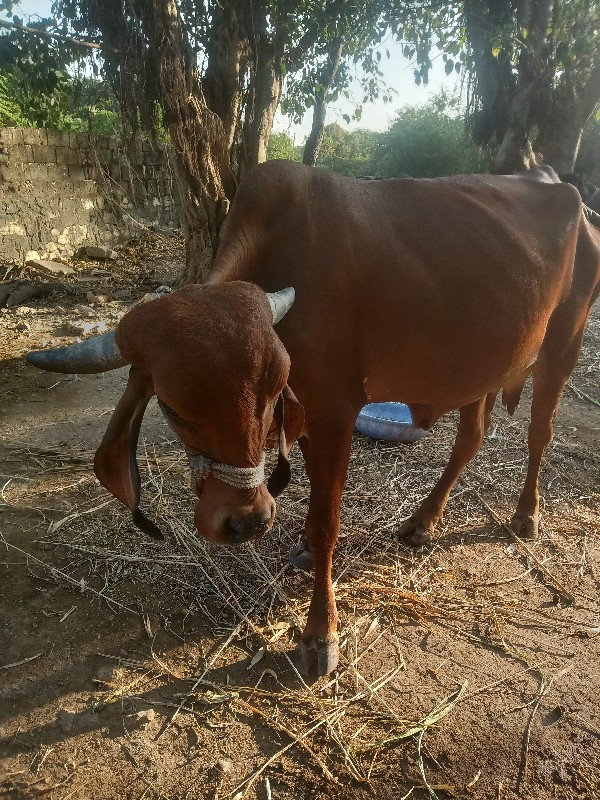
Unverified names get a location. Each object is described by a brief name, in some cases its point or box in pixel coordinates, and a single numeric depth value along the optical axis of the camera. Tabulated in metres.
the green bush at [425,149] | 23.70
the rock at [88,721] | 2.29
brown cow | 1.79
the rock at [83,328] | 7.17
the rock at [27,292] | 8.32
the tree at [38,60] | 7.75
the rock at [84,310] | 7.98
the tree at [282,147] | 20.06
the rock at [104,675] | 2.51
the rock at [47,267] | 9.57
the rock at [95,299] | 8.48
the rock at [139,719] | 2.30
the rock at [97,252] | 10.87
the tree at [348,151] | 25.66
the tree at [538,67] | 9.33
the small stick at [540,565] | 3.15
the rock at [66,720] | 2.28
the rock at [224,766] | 2.14
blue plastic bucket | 4.69
